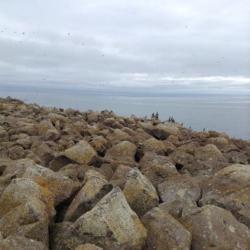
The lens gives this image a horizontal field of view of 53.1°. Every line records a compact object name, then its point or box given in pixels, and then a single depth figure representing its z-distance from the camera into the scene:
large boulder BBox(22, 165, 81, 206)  3.29
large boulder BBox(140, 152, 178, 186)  3.98
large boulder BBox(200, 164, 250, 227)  3.23
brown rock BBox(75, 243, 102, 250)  2.46
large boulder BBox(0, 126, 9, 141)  5.60
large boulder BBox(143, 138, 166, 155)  5.09
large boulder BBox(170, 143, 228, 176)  4.51
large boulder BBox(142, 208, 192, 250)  2.78
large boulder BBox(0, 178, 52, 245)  2.70
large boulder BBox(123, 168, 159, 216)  3.21
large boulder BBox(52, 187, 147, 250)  2.69
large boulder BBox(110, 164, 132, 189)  3.83
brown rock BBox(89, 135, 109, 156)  5.04
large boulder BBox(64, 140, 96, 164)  4.41
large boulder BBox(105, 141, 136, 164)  4.72
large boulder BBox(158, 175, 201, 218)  3.16
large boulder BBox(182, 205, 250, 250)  2.83
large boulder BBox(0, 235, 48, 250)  2.39
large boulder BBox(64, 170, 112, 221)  3.07
